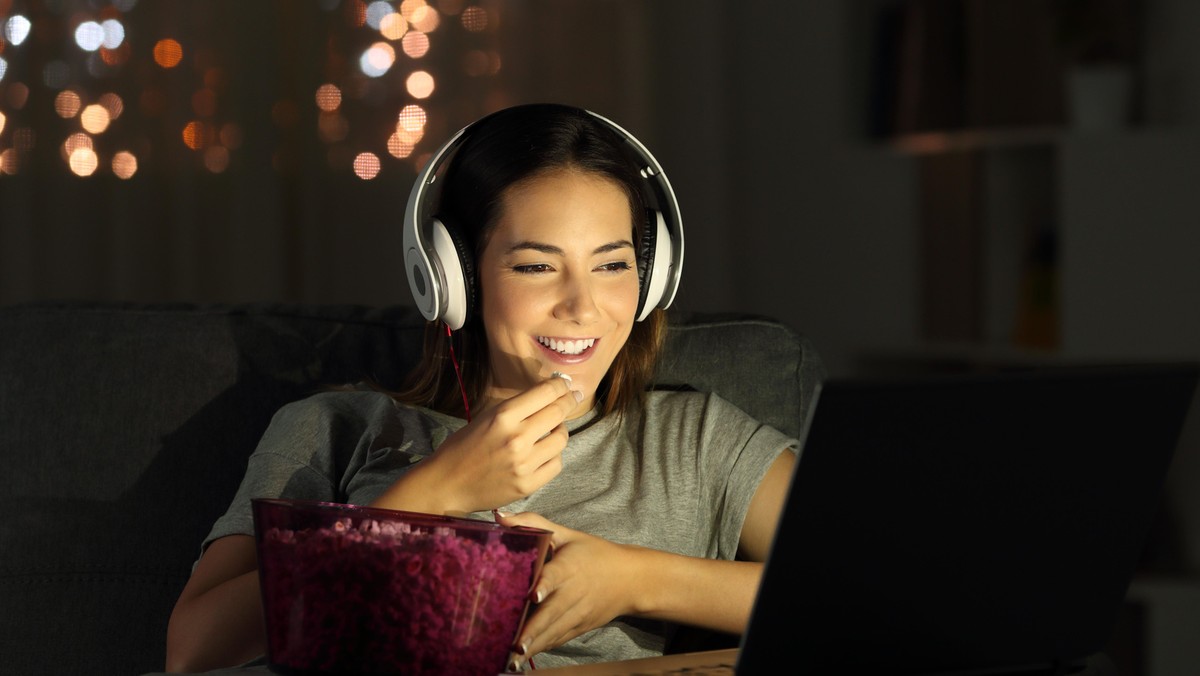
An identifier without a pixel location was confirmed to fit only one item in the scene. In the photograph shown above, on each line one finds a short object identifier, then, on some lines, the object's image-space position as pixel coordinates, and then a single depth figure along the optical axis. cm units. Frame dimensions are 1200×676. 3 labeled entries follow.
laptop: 138
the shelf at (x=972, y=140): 279
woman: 166
